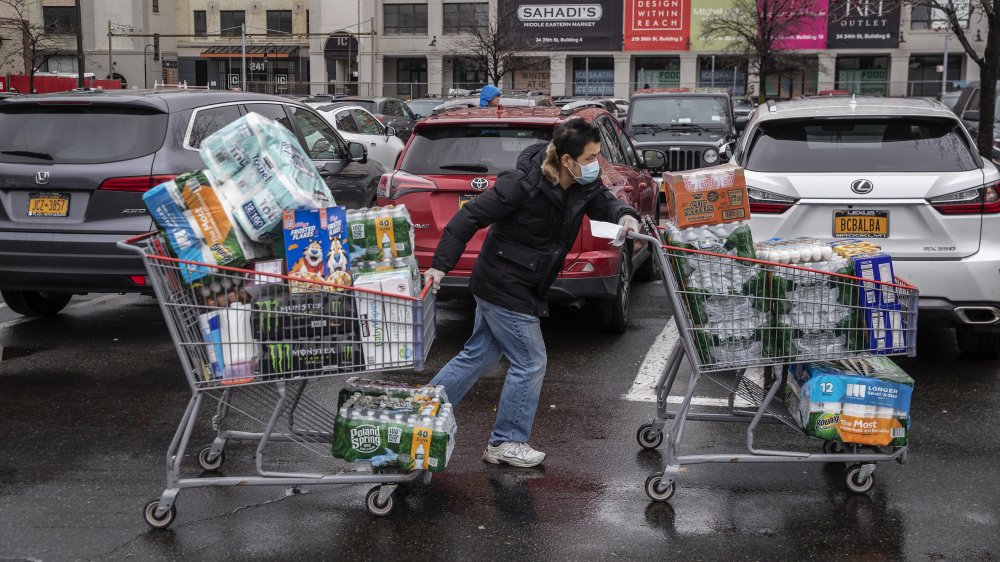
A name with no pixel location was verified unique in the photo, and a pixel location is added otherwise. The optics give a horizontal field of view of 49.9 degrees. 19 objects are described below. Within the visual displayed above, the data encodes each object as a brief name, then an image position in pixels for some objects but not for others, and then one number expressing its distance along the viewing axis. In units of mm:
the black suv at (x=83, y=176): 7312
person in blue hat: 11781
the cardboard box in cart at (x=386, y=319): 4477
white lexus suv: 6703
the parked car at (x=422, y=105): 31109
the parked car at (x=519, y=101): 13650
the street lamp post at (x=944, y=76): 59831
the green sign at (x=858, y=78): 65750
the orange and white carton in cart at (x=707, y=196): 4871
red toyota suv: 7594
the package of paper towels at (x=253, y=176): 4457
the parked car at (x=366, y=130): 18266
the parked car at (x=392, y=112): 24047
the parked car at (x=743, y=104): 34656
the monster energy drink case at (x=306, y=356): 4438
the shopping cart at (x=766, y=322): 4871
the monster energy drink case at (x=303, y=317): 4410
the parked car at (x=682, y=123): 16750
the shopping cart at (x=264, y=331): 4395
